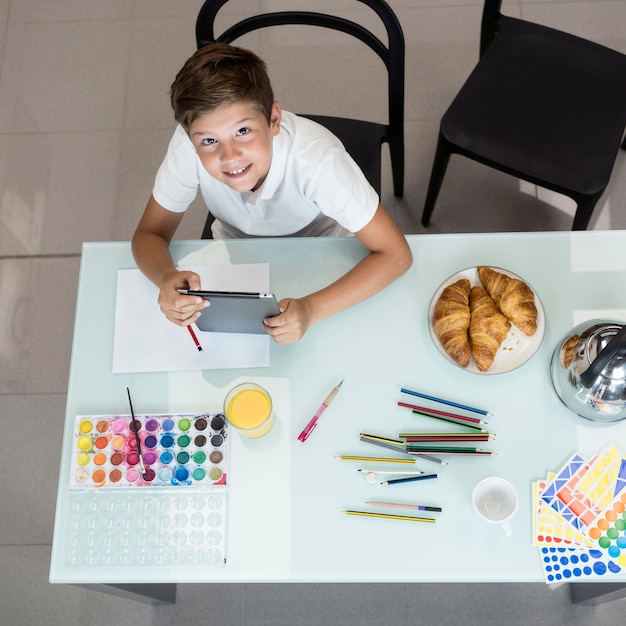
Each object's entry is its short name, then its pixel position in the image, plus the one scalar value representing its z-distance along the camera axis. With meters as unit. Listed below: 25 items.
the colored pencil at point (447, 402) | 1.09
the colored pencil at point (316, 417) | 1.09
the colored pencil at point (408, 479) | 1.07
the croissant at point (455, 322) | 1.10
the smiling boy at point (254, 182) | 1.06
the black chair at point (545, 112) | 1.57
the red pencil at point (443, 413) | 1.09
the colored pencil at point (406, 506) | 1.04
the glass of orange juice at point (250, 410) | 1.06
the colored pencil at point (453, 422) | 1.09
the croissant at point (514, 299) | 1.10
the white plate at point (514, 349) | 1.10
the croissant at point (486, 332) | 1.08
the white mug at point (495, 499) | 1.02
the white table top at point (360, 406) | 1.03
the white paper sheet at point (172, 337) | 1.16
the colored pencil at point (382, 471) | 1.07
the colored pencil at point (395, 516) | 1.04
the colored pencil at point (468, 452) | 1.07
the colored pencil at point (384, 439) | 1.09
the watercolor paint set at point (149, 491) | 1.05
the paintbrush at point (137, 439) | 1.09
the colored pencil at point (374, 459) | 1.08
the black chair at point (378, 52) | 1.35
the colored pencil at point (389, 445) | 1.08
